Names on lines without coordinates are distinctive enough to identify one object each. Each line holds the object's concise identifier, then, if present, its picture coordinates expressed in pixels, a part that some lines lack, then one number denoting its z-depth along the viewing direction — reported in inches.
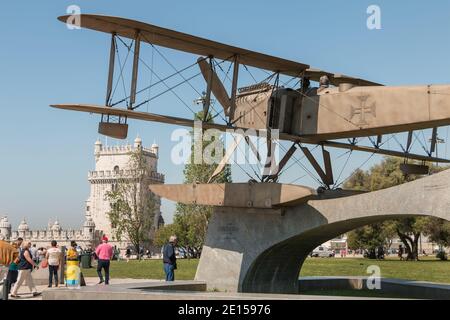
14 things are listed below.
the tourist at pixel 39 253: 1364.7
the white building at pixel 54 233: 4581.2
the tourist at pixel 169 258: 754.8
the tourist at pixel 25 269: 701.3
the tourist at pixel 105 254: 811.4
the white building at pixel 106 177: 5007.4
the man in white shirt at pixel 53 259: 845.2
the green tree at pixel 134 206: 2878.9
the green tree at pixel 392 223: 2490.2
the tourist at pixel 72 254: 711.2
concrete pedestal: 654.5
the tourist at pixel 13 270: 687.1
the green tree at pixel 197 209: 2297.0
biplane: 664.4
